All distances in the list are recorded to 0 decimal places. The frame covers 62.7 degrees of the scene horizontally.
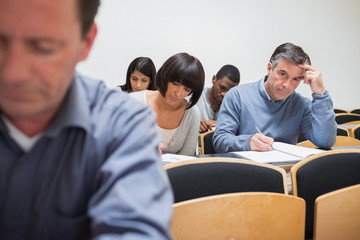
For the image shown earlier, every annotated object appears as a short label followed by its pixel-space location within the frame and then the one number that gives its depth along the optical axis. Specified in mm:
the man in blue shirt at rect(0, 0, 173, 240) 462
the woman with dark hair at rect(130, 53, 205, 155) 1973
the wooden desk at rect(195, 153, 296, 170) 1462
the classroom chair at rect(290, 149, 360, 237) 1239
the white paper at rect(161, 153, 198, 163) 1507
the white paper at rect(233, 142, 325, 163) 1501
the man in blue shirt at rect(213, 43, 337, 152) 1924
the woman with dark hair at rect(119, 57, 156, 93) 3088
